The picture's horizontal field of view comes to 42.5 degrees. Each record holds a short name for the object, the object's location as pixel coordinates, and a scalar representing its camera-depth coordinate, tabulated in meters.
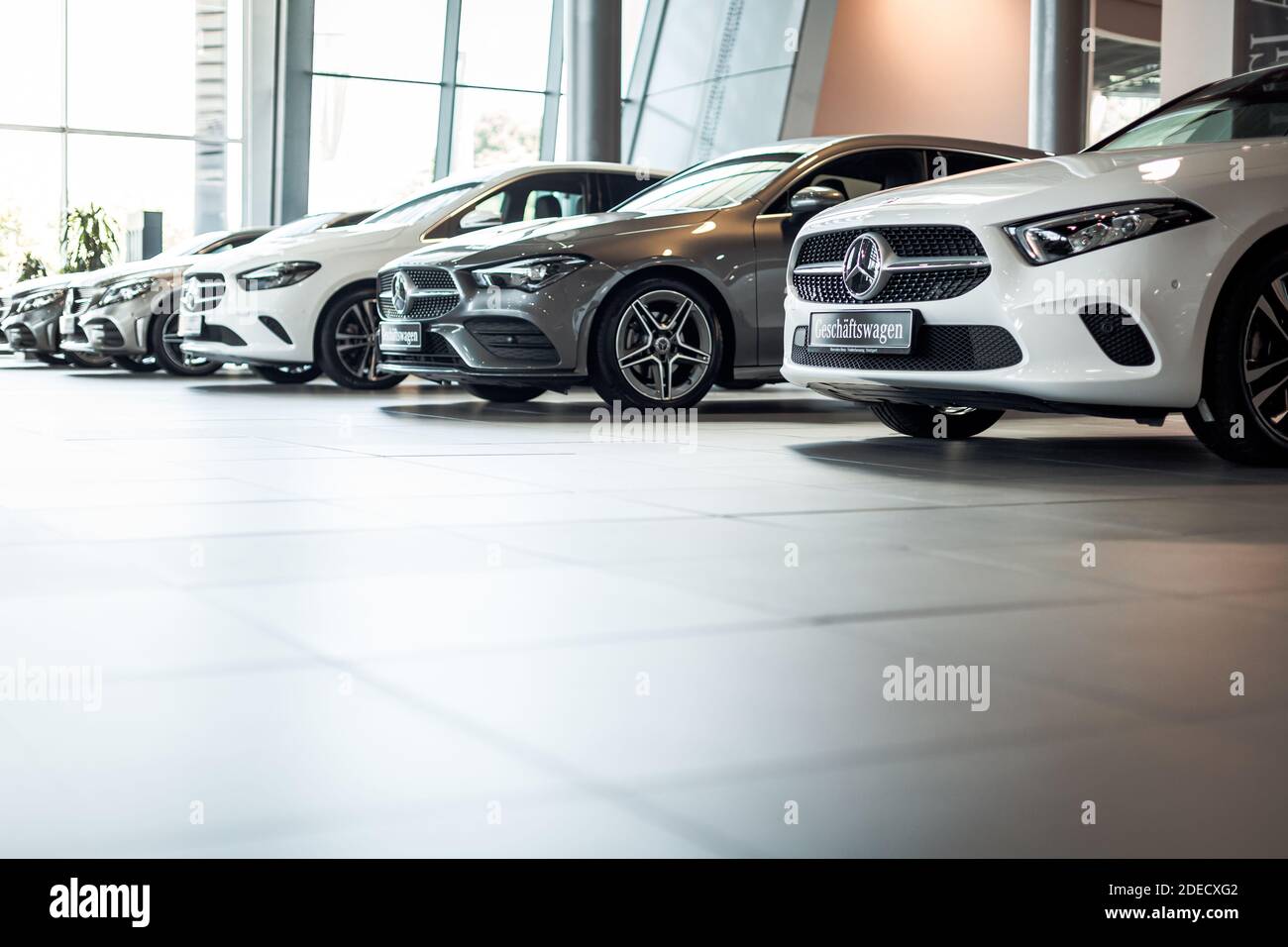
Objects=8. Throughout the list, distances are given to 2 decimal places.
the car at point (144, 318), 13.38
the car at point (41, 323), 15.81
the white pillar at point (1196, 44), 14.53
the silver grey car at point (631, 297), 8.38
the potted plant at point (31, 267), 24.95
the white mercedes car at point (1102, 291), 5.52
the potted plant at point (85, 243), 24.44
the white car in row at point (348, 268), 10.79
